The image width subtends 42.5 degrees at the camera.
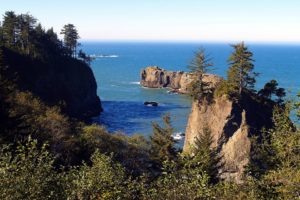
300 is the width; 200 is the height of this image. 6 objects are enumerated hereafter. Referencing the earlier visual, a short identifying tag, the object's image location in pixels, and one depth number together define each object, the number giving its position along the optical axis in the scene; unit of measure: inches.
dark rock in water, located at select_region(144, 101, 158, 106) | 4487.7
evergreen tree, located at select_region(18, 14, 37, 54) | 3555.6
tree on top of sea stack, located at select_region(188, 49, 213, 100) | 2144.4
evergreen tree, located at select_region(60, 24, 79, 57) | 4308.6
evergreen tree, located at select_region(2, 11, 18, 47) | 3526.1
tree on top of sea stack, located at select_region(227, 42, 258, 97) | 2070.6
